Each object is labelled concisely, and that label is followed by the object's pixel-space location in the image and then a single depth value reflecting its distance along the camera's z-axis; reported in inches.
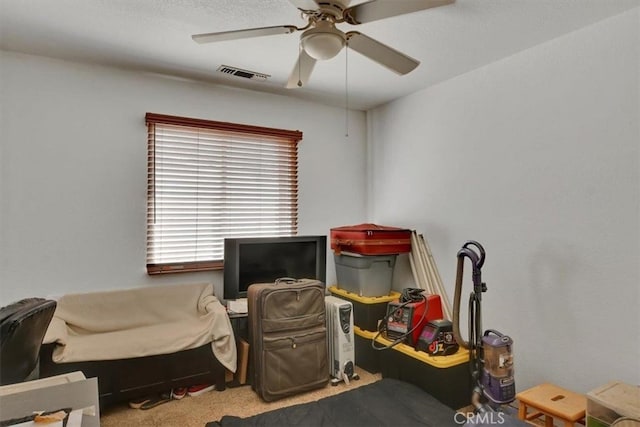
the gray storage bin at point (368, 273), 125.3
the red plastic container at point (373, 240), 121.9
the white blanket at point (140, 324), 92.7
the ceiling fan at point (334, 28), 61.0
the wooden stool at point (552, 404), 76.0
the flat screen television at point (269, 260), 118.3
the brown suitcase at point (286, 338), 101.5
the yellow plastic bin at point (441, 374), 94.9
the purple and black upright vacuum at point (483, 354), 88.2
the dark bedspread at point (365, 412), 85.9
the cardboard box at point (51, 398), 59.5
